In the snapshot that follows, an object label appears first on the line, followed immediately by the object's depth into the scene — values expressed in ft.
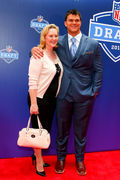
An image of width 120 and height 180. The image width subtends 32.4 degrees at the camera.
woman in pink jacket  6.81
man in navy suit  7.20
